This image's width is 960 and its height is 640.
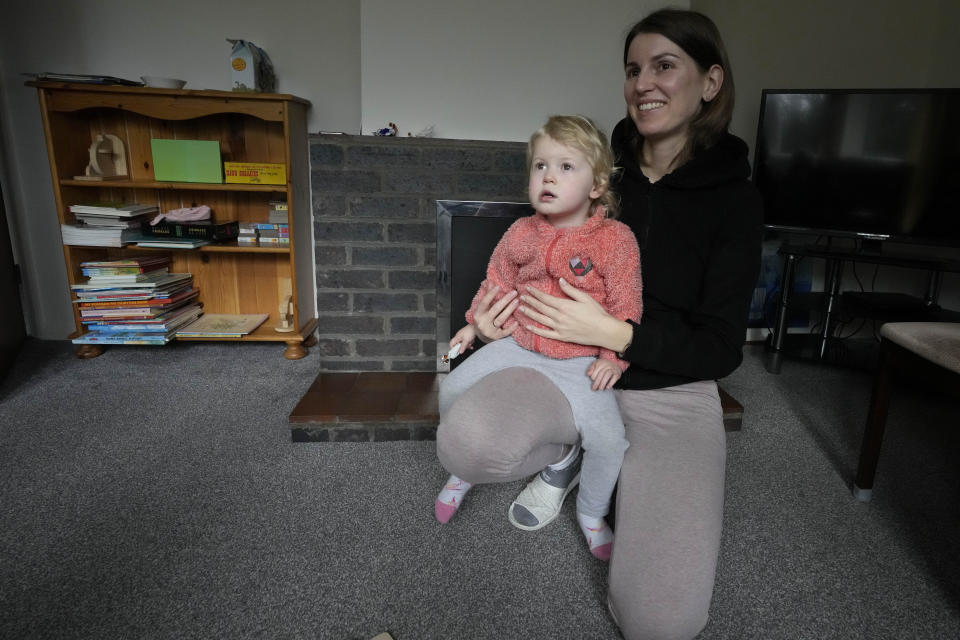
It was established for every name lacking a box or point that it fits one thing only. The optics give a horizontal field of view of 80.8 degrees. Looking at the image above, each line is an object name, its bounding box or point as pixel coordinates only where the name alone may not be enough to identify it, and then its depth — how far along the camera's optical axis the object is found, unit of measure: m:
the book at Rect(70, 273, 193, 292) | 2.30
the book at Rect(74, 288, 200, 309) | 2.32
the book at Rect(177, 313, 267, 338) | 2.43
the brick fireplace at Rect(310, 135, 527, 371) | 1.90
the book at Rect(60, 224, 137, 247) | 2.27
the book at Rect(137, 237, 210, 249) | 2.34
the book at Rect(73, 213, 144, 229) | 2.31
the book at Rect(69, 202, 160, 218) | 2.29
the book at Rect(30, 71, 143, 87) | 2.12
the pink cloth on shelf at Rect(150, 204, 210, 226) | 2.45
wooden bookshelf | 2.20
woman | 0.99
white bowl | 2.18
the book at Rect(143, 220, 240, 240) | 2.38
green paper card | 2.32
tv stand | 2.18
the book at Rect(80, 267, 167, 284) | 2.32
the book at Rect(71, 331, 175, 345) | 2.34
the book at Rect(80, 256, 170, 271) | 2.33
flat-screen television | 2.15
